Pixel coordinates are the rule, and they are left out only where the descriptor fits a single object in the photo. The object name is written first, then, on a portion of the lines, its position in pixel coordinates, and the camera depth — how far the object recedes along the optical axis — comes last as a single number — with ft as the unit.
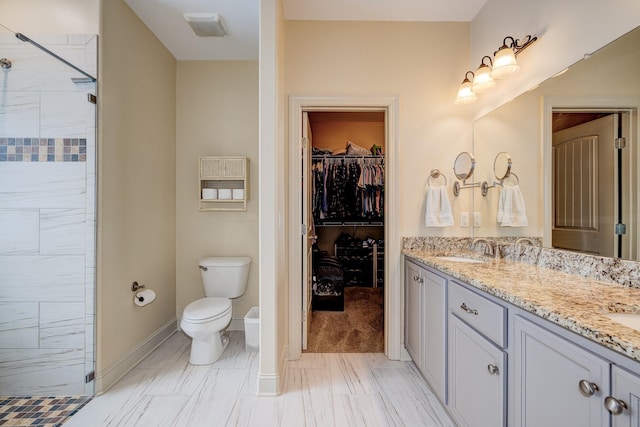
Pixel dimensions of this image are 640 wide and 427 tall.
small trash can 7.38
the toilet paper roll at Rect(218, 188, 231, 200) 8.46
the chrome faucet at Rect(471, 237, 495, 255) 6.42
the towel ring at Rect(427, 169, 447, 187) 7.36
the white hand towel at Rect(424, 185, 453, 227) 7.14
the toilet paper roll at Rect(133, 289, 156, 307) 6.86
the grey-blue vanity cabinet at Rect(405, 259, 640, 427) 2.27
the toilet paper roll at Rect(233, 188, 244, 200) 8.51
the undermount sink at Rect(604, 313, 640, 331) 2.76
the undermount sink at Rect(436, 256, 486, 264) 5.80
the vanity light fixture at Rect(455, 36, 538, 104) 5.54
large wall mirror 3.78
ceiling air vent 6.93
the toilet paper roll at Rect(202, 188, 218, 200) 8.47
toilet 6.61
